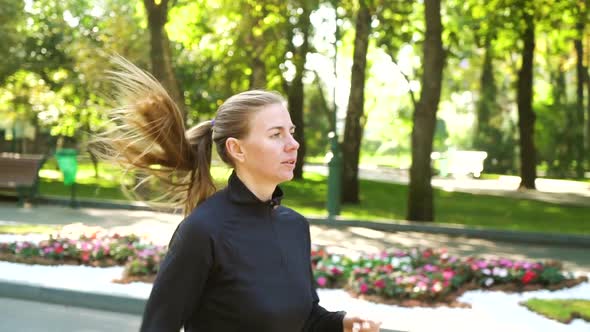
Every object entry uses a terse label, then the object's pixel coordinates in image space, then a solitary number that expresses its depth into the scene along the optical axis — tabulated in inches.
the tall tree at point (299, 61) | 1011.4
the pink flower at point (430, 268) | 380.8
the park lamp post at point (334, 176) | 711.1
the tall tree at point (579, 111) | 1585.9
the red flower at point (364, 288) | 358.3
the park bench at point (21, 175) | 833.5
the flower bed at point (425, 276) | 350.3
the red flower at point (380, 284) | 354.9
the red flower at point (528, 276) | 386.0
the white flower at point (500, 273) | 386.0
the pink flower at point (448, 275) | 361.7
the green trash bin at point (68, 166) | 823.1
